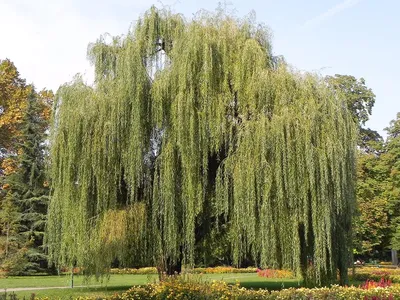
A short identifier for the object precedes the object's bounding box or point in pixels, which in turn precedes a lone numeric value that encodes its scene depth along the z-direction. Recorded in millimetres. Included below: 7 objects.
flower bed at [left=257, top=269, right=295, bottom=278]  28192
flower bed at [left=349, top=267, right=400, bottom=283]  23209
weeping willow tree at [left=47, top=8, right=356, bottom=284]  12148
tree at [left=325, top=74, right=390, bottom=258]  36188
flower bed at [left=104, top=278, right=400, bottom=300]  9625
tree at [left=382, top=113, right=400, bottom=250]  36938
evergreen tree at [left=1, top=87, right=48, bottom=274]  31641
